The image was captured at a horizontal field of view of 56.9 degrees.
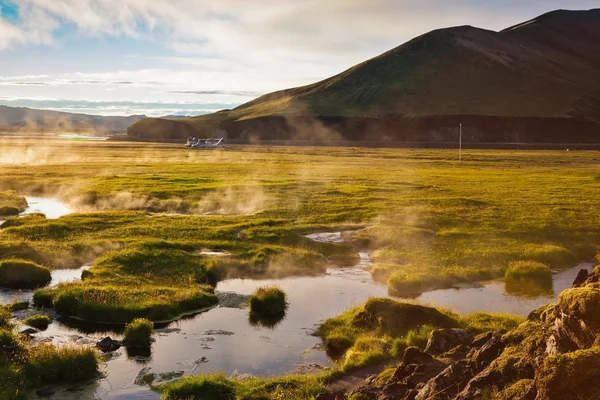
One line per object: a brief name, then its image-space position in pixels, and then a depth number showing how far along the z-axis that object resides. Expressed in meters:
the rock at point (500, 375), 12.97
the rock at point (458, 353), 18.31
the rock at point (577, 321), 12.32
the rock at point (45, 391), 18.77
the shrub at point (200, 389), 18.25
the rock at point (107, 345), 22.62
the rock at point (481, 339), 18.02
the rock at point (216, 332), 24.72
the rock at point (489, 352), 14.88
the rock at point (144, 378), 19.67
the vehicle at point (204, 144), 181.95
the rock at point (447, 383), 14.02
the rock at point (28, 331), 23.42
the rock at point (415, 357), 17.66
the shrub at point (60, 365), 19.72
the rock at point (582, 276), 17.62
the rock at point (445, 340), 19.83
